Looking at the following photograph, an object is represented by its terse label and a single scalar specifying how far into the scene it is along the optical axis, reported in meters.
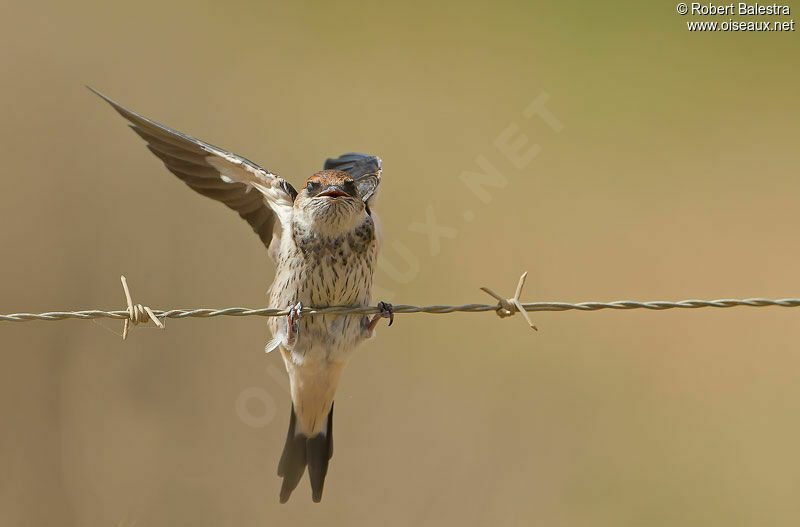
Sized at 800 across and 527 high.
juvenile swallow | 8.06
